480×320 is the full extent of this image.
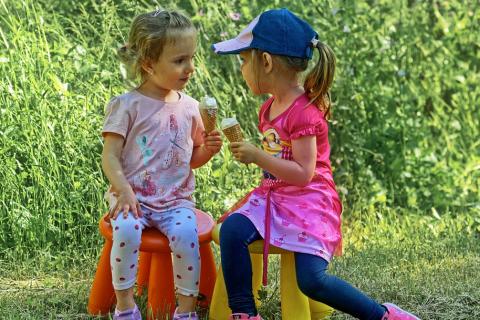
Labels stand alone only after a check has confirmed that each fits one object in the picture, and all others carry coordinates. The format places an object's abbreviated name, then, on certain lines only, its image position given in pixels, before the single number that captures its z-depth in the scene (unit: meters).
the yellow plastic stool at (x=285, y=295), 5.07
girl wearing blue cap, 4.91
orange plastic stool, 5.20
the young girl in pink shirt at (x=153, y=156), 5.03
